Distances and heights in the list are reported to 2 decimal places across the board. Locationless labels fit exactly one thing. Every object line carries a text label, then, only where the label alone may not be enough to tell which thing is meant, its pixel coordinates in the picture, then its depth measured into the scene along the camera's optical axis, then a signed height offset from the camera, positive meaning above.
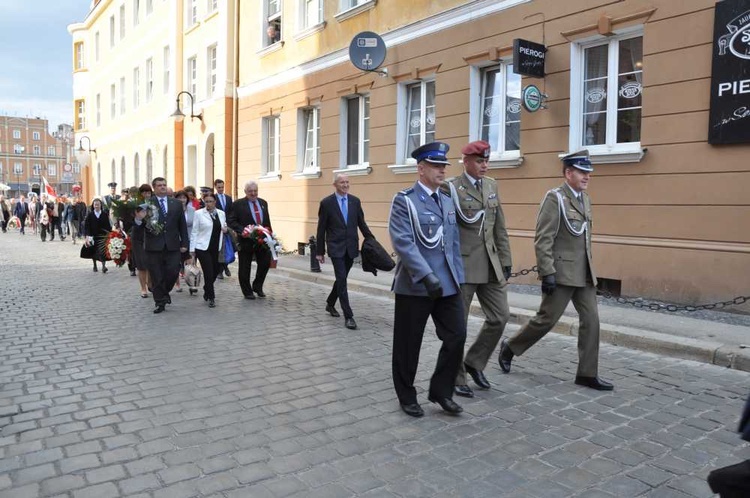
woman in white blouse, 9.75 -0.58
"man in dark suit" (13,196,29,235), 33.56 -0.63
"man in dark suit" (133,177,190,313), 9.04 -0.56
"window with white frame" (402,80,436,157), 13.27 +1.92
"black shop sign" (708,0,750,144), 8.04 +1.73
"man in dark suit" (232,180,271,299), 10.25 -0.41
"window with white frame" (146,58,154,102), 28.69 +5.50
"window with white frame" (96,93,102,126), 37.63 +5.37
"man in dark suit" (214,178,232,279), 12.25 +0.07
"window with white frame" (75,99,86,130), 41.61 +5.56
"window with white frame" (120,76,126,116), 32.88 +5.36
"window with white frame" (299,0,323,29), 16.78 +5.06
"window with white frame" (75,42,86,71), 41.34 +9.27
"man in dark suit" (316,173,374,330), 8.36 -0.30
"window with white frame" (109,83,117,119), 34.59 +5.33
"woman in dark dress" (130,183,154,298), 9.95 -0.74
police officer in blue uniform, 4.52 -0.54
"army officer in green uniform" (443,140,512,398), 5.11 -0.34
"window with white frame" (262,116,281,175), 19.25 +1.76
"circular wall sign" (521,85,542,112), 10.22 +1.74
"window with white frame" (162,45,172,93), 26.85 +5.50
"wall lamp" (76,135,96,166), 37.44 +2.84
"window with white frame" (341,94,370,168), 15.18 +1.79
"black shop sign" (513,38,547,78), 10.03 +2.37
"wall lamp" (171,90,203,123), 21.95 +3.13
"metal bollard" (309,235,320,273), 12.94 -1.13
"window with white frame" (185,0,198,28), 24.75 +7.22
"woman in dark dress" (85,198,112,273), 13.92 -0.50
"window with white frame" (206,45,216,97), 23.12 +4.73
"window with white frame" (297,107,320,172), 17.09 +1.79
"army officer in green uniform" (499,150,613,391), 5.31 -0.41
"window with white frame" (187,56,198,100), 24.45 +4.82
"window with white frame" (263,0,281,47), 18.84 +5.33
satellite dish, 13.68 +3.28
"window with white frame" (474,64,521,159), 11.31 +1.76
